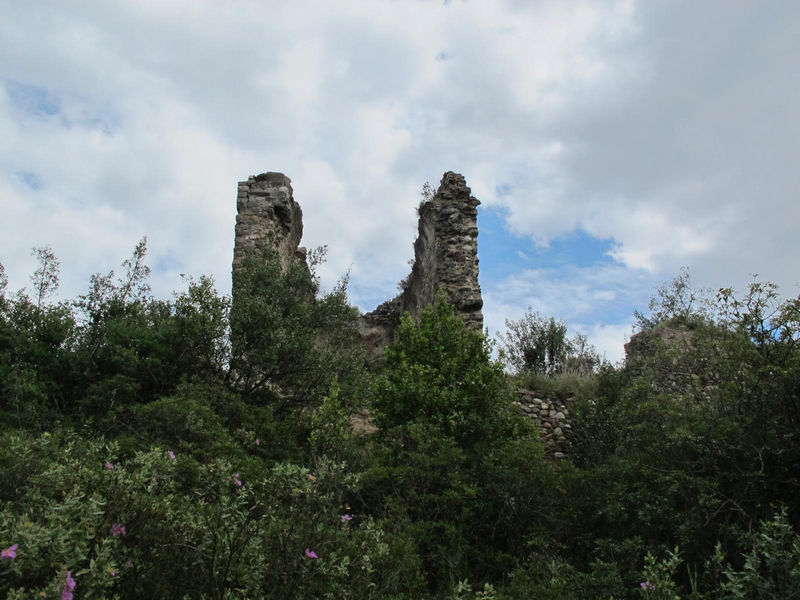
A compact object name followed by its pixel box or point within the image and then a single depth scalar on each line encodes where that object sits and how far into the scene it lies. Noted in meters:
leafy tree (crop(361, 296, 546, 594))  5.68
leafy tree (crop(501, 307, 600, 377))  16.55
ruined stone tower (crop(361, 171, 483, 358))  13.12
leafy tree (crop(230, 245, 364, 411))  9.66
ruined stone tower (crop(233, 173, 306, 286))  13.44
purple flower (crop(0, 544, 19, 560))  2.28
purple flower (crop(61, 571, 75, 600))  2.29
